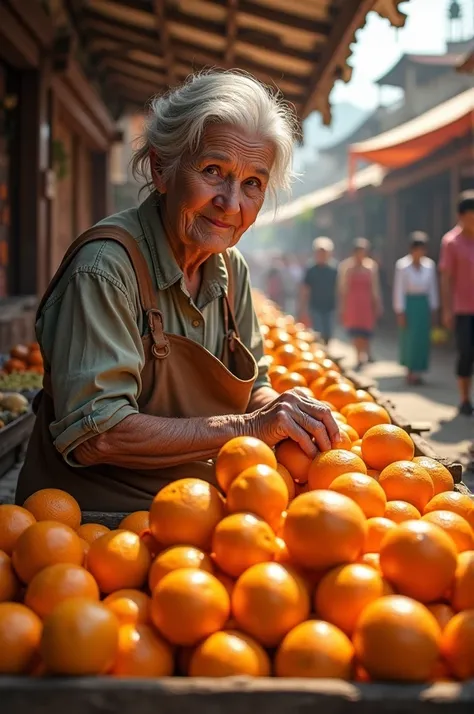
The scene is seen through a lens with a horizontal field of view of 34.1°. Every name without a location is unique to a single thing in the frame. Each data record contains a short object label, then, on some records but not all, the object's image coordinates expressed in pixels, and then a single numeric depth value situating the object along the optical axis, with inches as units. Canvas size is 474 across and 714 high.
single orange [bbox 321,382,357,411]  110.8
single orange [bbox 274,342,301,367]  151.3
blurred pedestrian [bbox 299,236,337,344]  492.4
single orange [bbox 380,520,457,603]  52.1
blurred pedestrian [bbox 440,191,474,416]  286.5
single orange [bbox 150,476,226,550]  57.6
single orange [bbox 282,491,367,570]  53.8
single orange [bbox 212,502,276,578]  54.7
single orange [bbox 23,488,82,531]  67.8
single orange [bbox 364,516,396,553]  60.2
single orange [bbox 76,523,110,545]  67.7
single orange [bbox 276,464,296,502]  71.7
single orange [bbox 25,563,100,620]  52.4
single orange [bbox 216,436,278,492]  63.6
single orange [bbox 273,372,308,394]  122.3
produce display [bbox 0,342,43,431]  169.4
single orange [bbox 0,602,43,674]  46.5
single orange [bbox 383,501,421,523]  65.8
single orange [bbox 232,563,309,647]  49.7
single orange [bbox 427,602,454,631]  51.8
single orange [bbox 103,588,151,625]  52.3
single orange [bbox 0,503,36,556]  62.6
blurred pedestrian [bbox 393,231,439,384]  383.6
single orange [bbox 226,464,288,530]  59.1
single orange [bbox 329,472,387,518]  63.8
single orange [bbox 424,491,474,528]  66.7
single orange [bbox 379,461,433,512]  71.5
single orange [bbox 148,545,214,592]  54.7
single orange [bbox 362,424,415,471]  79.8
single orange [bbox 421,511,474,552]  60.8
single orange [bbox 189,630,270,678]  46.0
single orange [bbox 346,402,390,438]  95.2
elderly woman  75.4
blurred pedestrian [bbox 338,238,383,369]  459.2
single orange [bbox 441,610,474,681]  46.3
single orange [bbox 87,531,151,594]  57.1
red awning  442.0
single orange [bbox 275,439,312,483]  75.4
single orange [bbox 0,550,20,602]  56.7
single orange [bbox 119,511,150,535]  68.3
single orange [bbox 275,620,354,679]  45.7
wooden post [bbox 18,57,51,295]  286.8
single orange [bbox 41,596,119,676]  43.7
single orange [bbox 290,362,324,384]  131.6
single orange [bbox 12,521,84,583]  56.8
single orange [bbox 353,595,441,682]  43.9
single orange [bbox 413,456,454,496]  76.7
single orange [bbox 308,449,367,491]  70.6
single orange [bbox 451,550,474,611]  52.7
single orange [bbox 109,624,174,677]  47.2
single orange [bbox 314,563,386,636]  50.7
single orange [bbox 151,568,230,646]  49.2
